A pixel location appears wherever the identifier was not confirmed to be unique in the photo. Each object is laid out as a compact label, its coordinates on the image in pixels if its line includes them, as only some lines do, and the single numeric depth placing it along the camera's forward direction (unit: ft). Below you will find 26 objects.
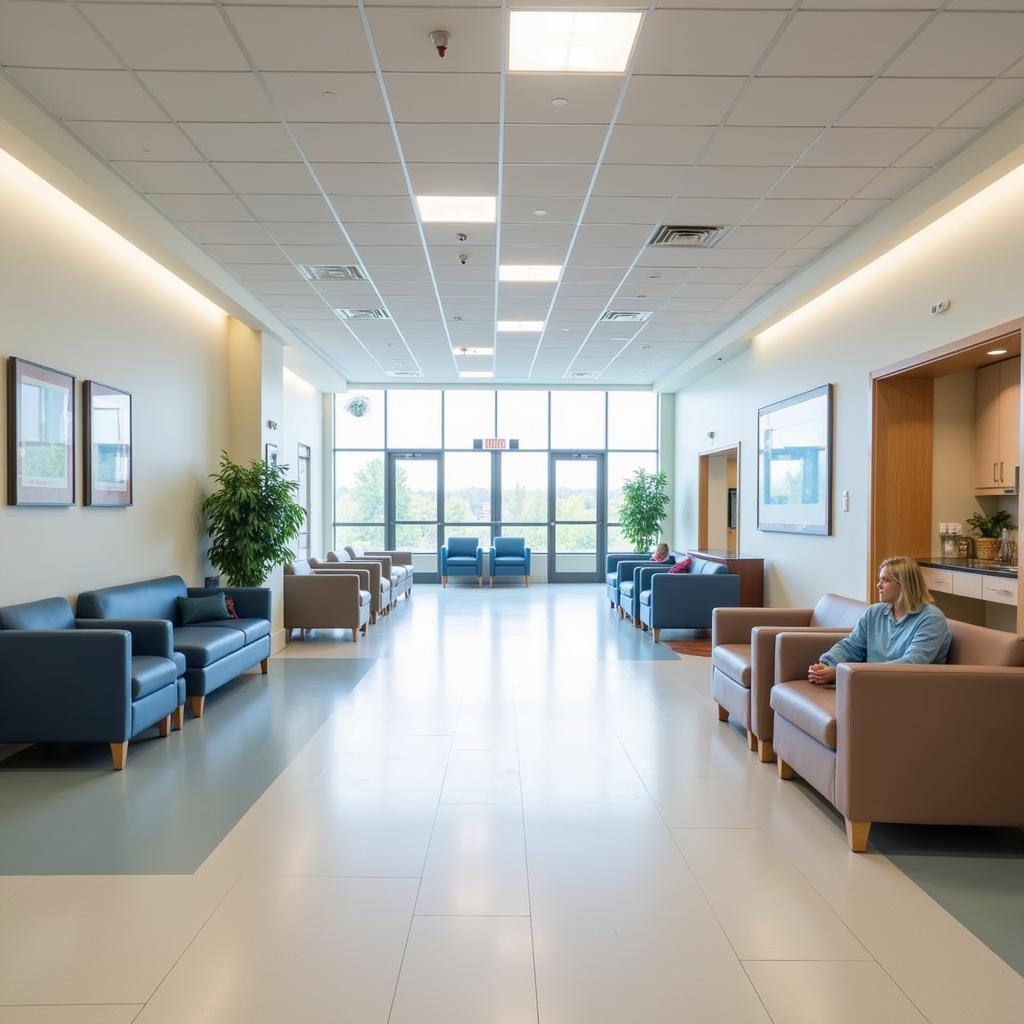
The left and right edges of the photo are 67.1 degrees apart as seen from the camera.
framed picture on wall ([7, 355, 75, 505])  15.34
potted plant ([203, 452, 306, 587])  24.40
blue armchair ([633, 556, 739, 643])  28.94
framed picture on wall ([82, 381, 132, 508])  18.30
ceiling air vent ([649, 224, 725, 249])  20.16
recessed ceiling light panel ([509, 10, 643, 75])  11.45
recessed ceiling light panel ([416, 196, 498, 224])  18.24
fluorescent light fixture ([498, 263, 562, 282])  23.54
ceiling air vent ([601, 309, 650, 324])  28.99
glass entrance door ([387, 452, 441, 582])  48.96
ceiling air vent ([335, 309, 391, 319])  28.78
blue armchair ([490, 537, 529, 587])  47.65
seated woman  12.28
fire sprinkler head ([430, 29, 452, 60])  11.56
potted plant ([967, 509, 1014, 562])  18.80
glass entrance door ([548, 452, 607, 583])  49.34
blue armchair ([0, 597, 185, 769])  14.17
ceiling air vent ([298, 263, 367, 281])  23.27
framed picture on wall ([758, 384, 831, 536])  24.35
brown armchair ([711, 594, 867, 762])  15.30
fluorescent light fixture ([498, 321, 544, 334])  30.99
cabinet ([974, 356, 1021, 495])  18.81
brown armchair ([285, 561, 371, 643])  28.84
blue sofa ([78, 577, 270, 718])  17.97
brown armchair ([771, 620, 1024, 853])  10.97
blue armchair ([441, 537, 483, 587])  47.44
